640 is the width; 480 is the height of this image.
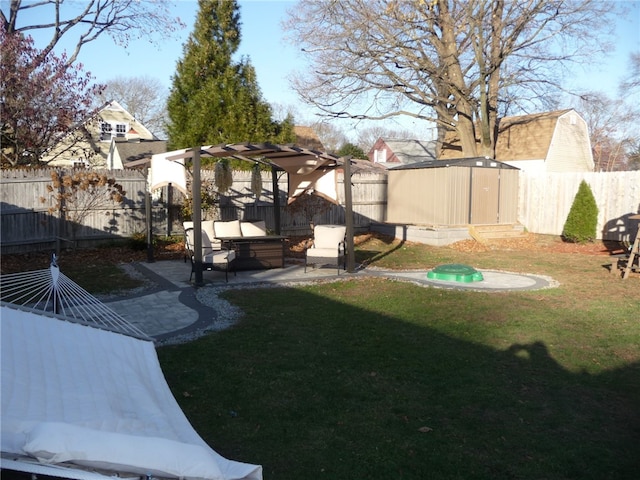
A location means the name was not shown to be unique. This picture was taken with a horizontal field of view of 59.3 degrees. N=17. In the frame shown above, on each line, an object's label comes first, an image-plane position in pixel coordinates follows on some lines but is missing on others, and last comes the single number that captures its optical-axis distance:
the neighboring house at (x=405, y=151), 43.28
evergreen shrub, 17.08
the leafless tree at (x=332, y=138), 55.92
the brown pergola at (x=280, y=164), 10.46
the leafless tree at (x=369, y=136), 64.94
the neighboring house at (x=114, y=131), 34.78
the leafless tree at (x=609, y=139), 44.44
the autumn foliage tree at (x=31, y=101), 15.42
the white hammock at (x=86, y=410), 2.09
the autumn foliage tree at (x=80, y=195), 13.70
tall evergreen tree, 19.12
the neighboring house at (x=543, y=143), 27.72
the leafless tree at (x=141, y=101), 50.75
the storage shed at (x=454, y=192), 18.09
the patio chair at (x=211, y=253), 10.78
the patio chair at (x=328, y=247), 11.83
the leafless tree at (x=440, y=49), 20.14
